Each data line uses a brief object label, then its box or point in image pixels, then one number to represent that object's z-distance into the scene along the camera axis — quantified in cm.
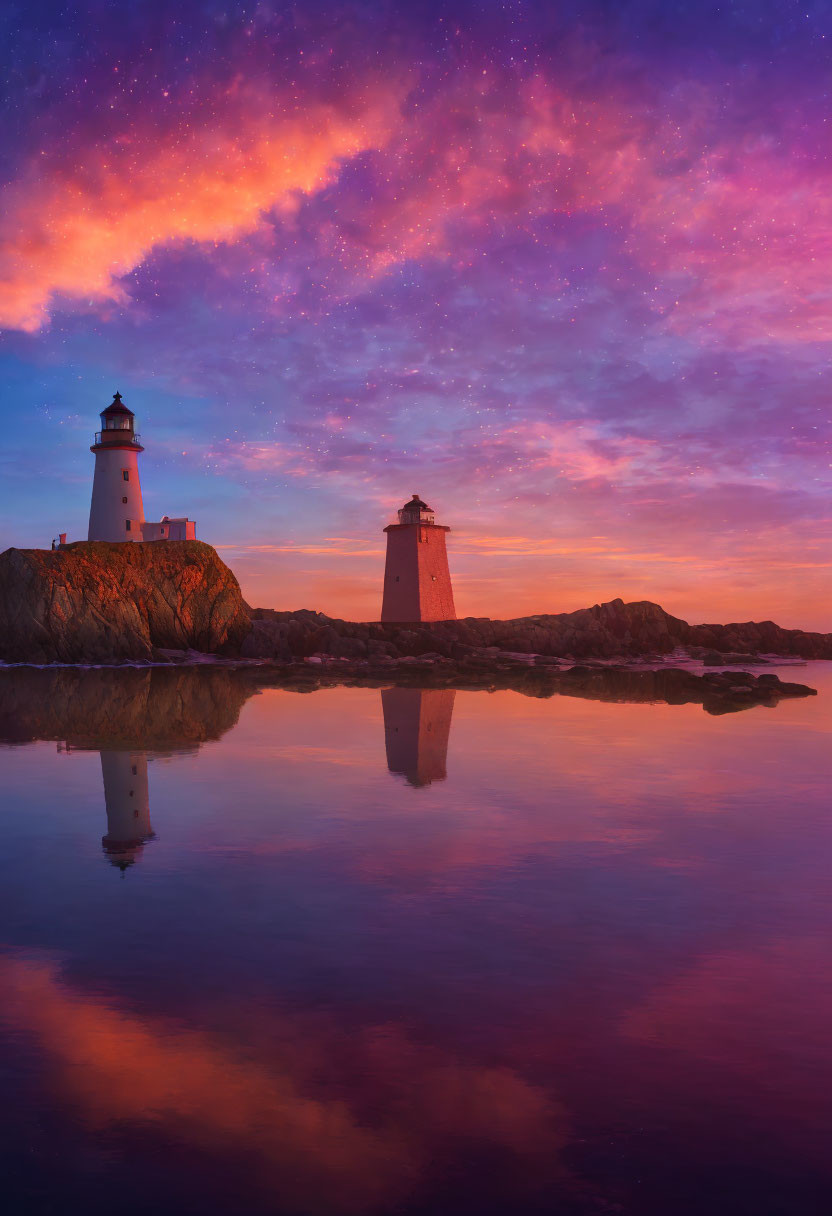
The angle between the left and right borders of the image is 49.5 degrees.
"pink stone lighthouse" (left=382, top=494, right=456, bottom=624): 5953
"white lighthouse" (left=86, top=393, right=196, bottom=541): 5416
